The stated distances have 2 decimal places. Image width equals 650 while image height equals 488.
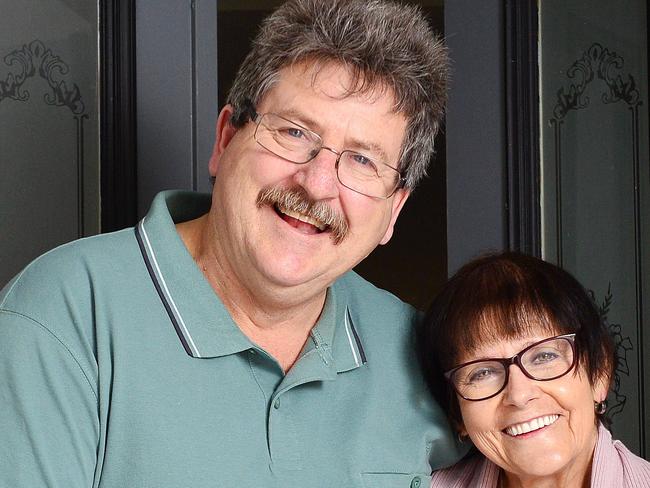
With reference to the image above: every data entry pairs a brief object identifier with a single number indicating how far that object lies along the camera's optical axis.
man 1.13
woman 1.24
